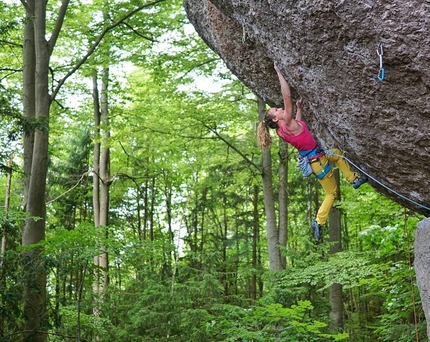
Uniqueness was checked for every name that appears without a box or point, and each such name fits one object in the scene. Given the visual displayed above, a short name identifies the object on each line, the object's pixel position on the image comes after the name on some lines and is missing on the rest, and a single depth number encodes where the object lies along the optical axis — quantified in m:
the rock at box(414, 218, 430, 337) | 5.02
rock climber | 5.82
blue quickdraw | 4.40
